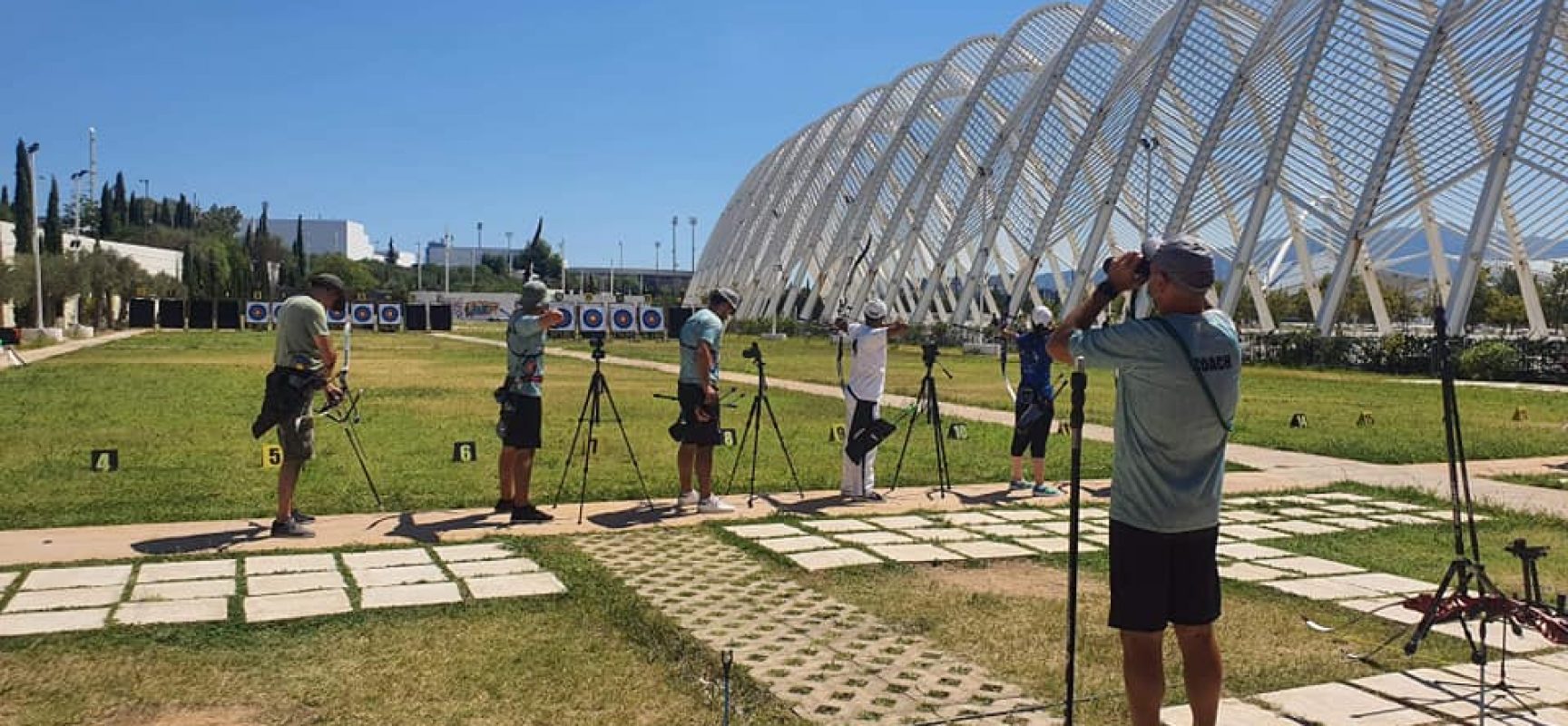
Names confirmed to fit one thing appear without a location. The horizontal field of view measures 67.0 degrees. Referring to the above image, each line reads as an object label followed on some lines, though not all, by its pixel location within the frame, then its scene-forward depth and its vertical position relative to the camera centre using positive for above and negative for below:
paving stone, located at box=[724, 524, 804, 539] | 8.74 -1.69
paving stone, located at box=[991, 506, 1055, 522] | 9.82 -1.70
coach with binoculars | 4.12 -0.50
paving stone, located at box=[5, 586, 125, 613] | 6.27 -1.68
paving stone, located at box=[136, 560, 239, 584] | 7.02 -1.69
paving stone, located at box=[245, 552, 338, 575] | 7.28 -1.69
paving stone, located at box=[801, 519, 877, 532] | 9.14 -1.70
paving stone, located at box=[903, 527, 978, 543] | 8.83 -1.70
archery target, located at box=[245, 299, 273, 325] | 76.12 -1.15
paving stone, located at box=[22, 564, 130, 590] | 6.80 -1.69
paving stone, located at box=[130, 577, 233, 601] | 6.57 -1.69
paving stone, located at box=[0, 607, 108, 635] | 5.84 -1.68
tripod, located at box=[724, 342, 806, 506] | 10.59 -0.89
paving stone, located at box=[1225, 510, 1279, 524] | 9.73 -1.65
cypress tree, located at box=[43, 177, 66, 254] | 66.44 +3.46
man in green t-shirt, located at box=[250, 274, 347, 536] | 8.59 -0.64
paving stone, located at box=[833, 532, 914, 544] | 8.67 -1.69
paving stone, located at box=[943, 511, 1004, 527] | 9.60 -1.70
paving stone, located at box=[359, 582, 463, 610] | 6.54 -1.68
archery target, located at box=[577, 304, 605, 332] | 65.38 -0.91
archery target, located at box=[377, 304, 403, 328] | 77.12 -1.17
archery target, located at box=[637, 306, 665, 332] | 67.12 -0.85
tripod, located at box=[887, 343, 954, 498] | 11.35 -1.04
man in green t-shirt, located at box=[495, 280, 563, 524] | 9.20 -0.77
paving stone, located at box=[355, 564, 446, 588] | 7.02 -1.69
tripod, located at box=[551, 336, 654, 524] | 9.95 -0.79
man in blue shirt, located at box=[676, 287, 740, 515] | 9.59 -0.73
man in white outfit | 10.71 -0.69
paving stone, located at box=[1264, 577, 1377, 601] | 7.06 -1.64
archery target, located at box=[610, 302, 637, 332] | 66.75 -0.84
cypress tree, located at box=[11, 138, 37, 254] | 62.44 +4.22
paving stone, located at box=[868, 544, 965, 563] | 8.08 -1.69
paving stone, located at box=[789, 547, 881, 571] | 7.77 -1.68
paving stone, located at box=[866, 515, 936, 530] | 9.30 -1.70
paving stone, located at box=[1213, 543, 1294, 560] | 8.24 -1.65
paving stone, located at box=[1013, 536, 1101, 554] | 8.48 -1.70
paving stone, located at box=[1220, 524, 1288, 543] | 8.98 -1.65
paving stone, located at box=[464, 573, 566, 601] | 6.80 -1.68
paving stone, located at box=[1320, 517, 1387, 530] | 9.47 -1.64
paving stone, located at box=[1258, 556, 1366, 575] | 7.77 -1.65
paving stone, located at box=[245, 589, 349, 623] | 6.23 -1.68
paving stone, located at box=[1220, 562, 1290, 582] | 7.54 -1.65
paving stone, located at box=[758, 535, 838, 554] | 8.27 -1.68
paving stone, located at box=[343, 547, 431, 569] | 7.52 -1.69
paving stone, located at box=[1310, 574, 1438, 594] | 7.26 -1.64
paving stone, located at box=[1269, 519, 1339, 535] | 9.26 -1.65
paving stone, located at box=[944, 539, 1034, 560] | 8.26 -1.69
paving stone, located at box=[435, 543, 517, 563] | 7.74 -1.69
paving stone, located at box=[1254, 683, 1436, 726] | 4.84 -1.63
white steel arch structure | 35.19 +6.88
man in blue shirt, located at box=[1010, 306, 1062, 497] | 10.91 -0.81
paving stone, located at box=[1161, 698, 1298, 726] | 4.78 -1.63
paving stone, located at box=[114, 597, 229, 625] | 6.11 -1.69
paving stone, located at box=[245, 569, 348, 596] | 6.78 -1.69
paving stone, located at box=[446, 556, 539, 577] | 7.32 -1.68
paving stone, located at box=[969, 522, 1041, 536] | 9.15 -1.70
